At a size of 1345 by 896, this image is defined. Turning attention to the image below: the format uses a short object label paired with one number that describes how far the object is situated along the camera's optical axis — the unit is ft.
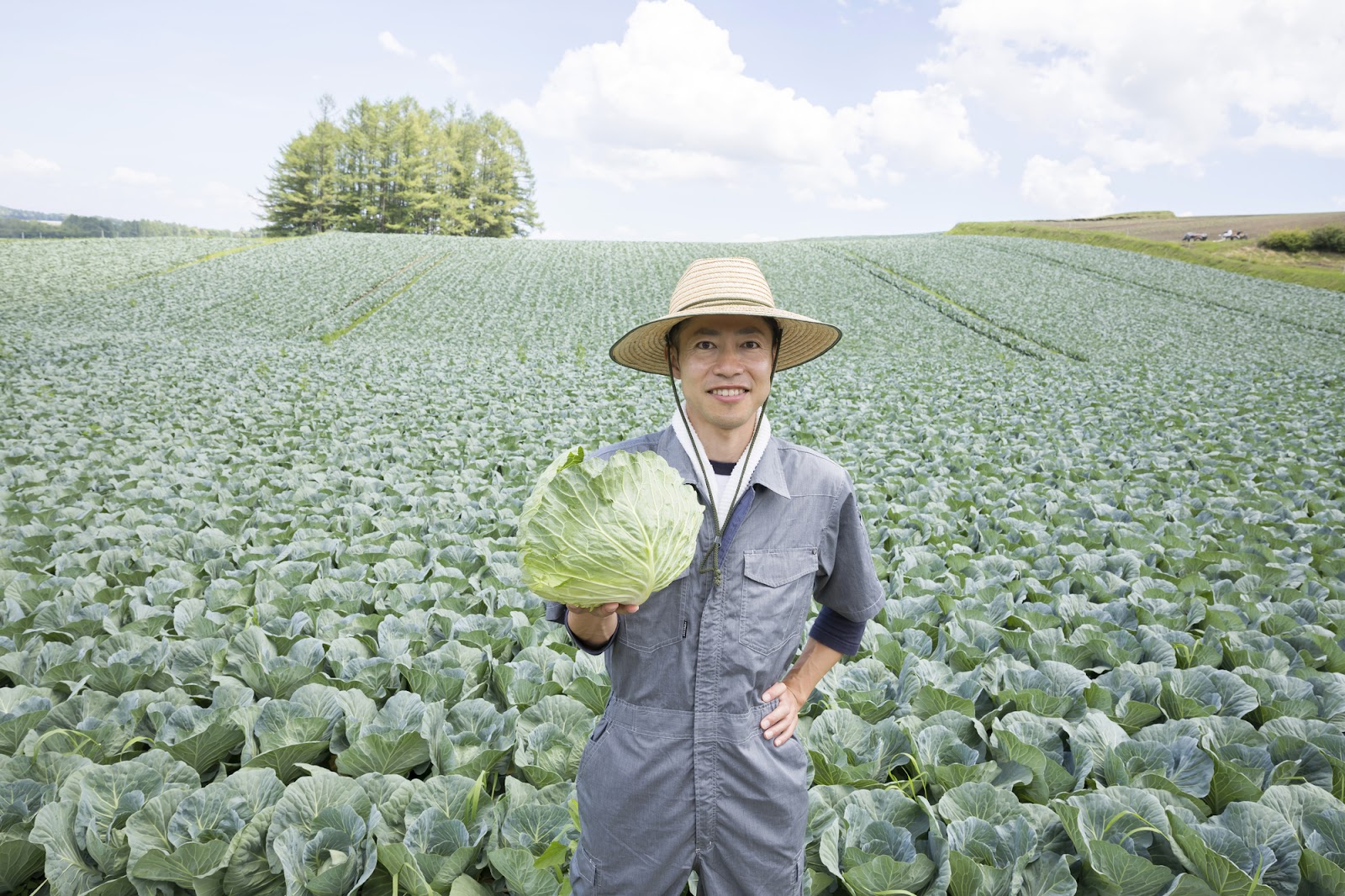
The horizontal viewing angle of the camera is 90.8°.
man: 5.54
